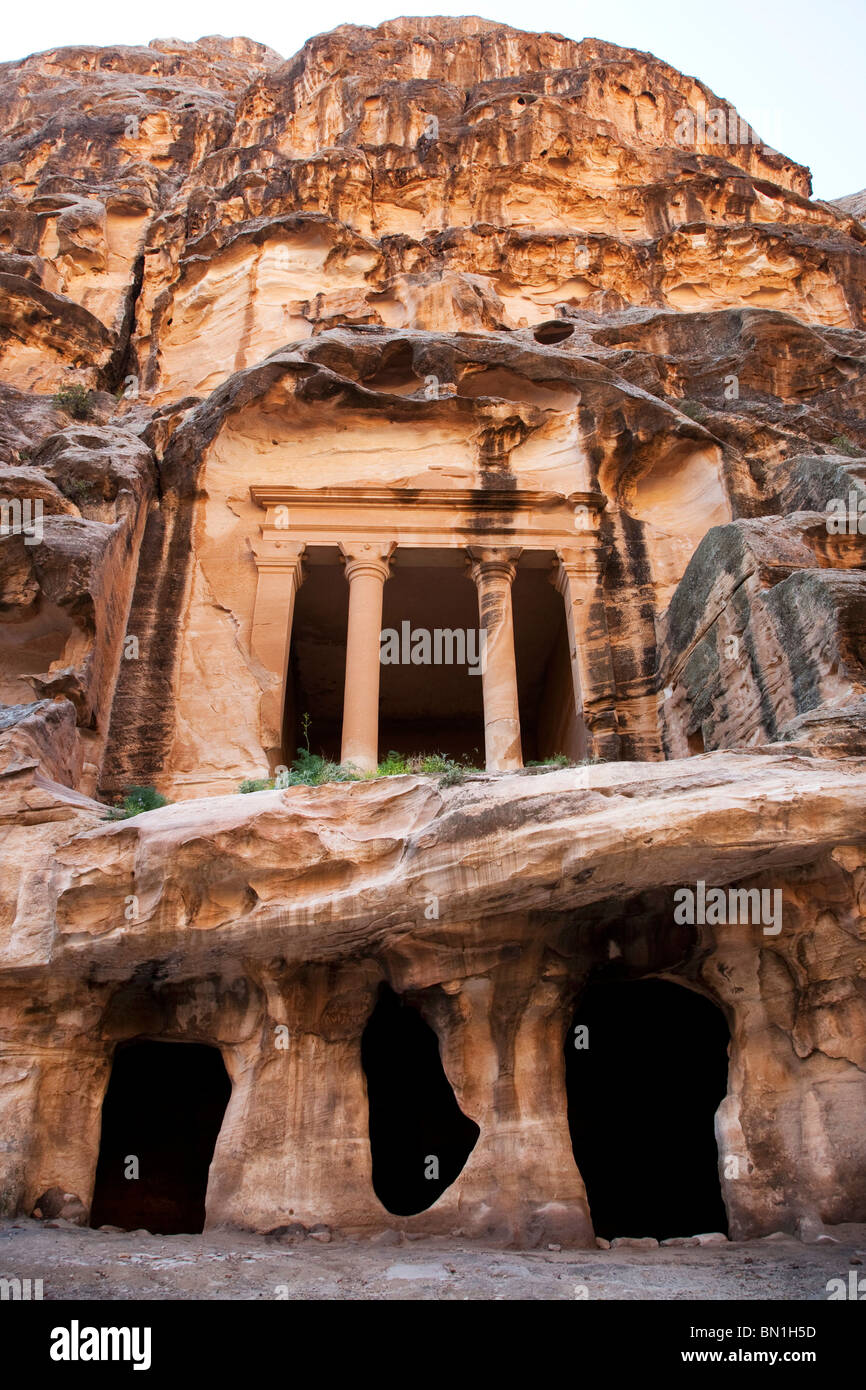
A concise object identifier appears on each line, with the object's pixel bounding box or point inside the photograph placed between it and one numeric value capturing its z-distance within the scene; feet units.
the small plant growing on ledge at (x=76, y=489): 44.73
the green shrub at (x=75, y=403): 55.77
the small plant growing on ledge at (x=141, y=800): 31.31
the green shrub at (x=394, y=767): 33.65
